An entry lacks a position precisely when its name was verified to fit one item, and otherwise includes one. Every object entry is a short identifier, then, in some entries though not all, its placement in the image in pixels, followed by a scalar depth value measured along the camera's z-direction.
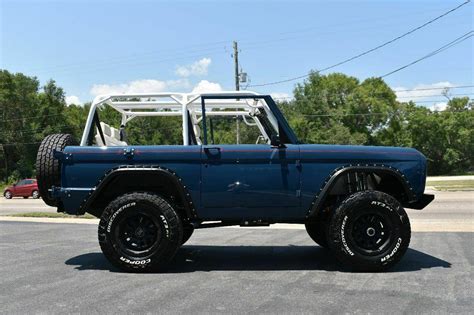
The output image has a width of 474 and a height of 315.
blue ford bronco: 5.74
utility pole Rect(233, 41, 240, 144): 37.08
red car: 30.59
